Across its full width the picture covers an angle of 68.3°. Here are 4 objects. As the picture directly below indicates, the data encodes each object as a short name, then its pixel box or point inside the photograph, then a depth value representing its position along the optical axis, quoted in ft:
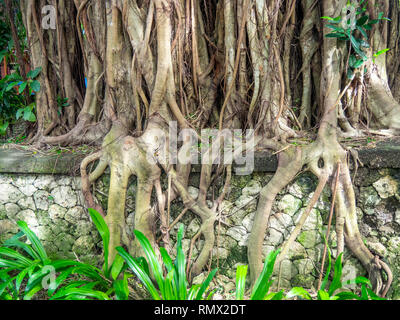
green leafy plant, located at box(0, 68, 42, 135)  8.46
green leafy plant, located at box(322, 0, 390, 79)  6.38
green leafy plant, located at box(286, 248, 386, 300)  5.25
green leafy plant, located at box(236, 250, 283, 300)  5.14
